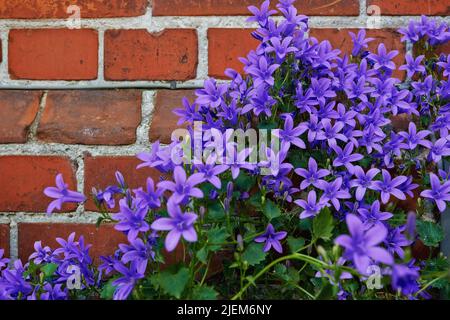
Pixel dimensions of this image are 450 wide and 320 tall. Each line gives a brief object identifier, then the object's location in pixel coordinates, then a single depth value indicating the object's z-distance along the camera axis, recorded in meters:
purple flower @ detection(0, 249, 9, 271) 0.92
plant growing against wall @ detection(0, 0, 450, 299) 0.75
